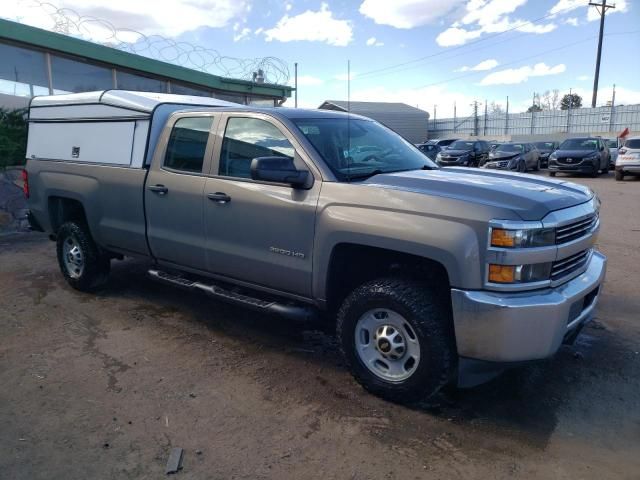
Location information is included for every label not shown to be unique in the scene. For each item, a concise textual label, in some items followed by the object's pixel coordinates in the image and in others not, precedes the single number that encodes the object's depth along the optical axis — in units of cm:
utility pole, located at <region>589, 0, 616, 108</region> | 3834
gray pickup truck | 309
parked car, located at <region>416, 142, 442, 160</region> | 2462
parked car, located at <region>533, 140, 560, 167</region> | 2864
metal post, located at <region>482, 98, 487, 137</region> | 4831
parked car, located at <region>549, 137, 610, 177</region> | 2131
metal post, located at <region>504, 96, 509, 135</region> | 4714
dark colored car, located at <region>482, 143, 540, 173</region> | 2328
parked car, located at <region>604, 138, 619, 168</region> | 2606
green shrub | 1036
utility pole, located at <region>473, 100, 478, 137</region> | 4869
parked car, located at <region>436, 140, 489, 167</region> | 2503
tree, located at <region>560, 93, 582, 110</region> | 7775
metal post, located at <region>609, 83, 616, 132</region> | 3897
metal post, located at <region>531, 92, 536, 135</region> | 4503
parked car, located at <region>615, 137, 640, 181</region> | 1917
